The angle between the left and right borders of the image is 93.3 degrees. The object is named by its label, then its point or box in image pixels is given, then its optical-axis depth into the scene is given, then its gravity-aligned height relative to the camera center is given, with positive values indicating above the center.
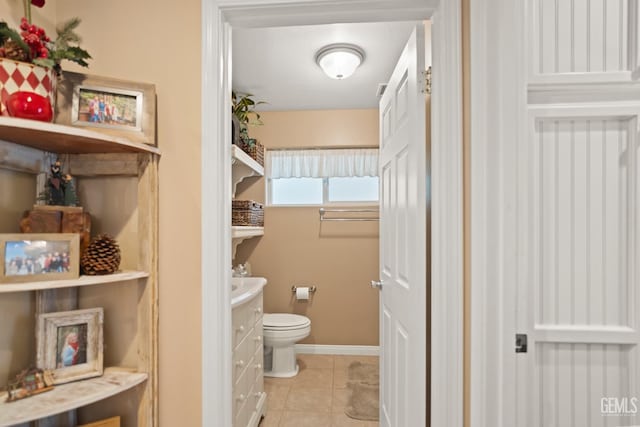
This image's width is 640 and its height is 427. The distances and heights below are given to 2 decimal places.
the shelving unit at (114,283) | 0.98 -0.24
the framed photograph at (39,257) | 0.86 -0.12
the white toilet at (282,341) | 2.50 -1.03
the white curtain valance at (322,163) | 3.10 +0.56
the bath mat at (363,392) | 2.10 -1.38
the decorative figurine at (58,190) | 1.02 +0.09
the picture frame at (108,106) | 1.00 +0.38
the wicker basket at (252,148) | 2.04 +0.49
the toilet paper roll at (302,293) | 2.96 -0.75
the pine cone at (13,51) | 0.84 +0.47
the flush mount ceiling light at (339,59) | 2.03 +1.09
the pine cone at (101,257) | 0.99 -0.13
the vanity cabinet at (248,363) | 1.53 -0.84
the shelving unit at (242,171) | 1.78 +0.34
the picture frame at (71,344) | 0.98 -0.43
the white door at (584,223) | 0.98 -0.02
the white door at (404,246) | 1.13 -0.14
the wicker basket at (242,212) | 2.17 +0.03
